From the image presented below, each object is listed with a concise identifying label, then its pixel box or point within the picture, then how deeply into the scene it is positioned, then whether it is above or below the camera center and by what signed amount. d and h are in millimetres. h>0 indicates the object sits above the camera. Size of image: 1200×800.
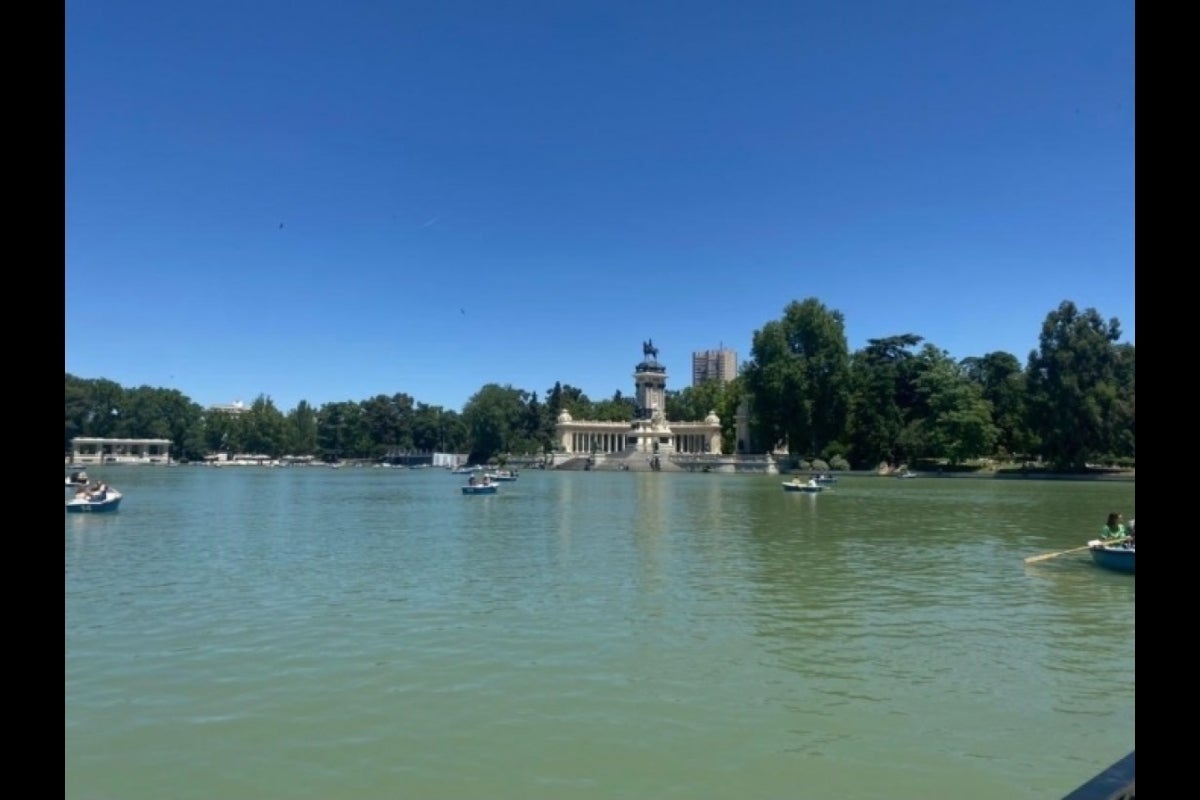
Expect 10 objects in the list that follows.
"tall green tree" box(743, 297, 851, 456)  79312 +4381
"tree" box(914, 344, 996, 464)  72625 +589
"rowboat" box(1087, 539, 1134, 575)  17203 -2406
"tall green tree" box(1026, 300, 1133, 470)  61375 +2726
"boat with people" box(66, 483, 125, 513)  34047 -2935
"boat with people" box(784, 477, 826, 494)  49634 -3281
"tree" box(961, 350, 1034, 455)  73812 +2588
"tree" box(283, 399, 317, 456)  140500 -1352
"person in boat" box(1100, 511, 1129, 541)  18422 -2060
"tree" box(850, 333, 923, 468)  80562 +1314
